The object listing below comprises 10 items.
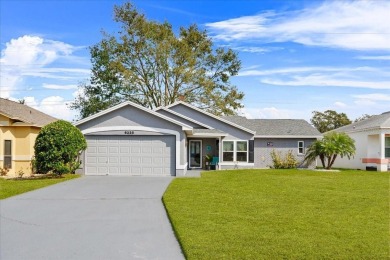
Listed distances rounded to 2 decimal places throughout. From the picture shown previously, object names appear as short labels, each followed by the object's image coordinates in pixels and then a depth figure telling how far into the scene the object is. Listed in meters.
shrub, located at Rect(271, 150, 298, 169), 30.67
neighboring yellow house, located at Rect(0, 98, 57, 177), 23.88
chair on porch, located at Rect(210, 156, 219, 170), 30.02
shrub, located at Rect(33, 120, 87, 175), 21.20
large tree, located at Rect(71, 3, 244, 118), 42.53
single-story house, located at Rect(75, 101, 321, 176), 23.58
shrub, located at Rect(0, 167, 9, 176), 23.90
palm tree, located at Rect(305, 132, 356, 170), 29.00
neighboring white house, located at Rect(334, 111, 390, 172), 29.39
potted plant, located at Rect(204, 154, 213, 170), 30.05
